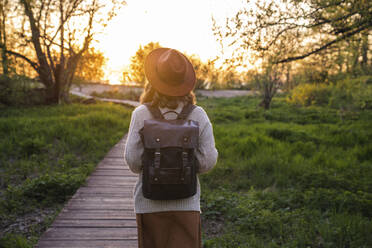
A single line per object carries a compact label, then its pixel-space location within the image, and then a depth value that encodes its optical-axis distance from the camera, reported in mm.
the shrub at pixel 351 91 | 9945
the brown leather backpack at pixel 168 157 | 1878
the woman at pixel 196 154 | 2045
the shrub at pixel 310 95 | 20438
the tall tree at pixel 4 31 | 12766
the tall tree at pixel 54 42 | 14781
